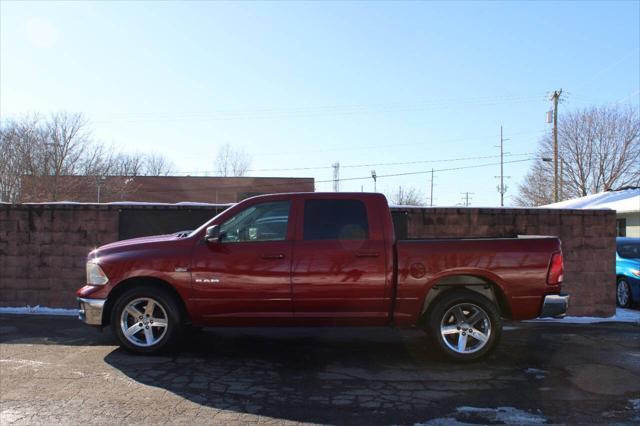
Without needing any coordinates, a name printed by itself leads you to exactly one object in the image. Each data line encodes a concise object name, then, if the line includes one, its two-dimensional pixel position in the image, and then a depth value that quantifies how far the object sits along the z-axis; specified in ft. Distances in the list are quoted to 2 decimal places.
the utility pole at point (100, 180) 143.70
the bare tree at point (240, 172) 220.43
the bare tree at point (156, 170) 239.83
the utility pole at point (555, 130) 116.84
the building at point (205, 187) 179.93
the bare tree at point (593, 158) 136.05
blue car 35.68
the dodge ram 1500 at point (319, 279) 19.26
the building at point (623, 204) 80.81
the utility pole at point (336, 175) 217.99
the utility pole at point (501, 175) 190.90
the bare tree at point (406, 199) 275.08
